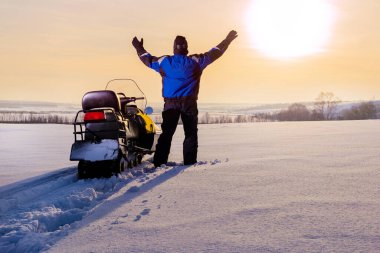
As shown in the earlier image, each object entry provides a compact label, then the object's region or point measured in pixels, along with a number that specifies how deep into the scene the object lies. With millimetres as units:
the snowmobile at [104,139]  5129
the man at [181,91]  6033
